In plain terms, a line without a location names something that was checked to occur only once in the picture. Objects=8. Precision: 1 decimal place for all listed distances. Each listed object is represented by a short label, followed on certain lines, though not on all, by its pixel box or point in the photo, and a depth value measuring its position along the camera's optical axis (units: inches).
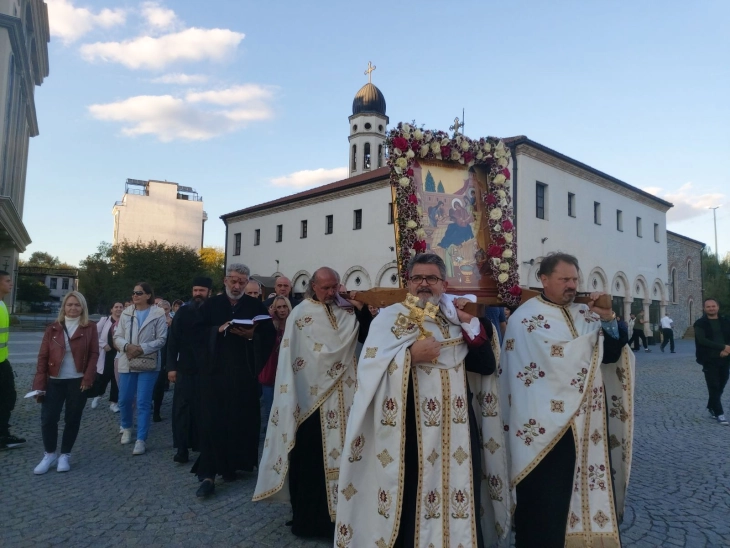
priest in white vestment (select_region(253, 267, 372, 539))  167.3
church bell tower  1763.0
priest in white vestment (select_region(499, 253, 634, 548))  130.5
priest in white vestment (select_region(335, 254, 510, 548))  125.7
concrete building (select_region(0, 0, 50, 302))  974.4
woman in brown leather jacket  233.0
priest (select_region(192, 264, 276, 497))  205.0
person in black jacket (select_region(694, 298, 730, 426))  337.1
